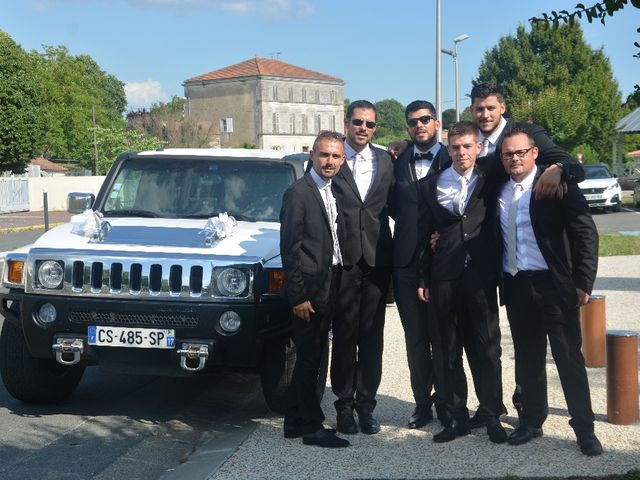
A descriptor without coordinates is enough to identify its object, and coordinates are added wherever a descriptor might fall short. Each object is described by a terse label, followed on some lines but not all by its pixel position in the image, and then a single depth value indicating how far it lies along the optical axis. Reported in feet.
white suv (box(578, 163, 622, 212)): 102.53
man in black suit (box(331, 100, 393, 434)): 20.76
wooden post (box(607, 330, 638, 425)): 20.45
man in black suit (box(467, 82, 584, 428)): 19.94
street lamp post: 157.07
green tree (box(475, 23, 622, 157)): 209.67
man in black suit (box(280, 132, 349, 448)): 19.79
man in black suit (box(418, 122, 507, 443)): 19.85
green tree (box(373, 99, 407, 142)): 590.96
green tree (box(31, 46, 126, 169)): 301.84
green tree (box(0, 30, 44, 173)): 151.12
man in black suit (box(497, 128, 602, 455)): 18.84
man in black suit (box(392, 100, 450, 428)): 20.86
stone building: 399.65
